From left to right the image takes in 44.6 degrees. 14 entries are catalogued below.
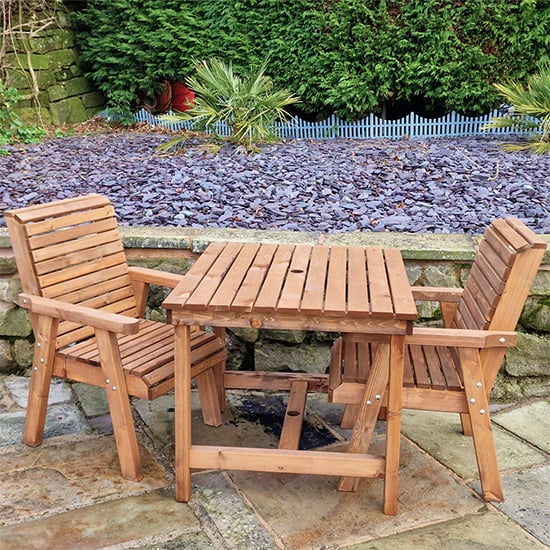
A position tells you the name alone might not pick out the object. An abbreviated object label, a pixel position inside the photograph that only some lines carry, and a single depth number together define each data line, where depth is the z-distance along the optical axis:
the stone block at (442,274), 3.11
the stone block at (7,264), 3.26
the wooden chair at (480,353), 2.25
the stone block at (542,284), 3.06
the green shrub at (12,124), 6.13
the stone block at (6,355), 3.37
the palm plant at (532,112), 5.18
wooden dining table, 2.13
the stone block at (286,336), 3.21
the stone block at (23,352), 3.36
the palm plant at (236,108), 5.43
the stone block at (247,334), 3.24
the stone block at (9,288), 3.29
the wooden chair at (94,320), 2.44
